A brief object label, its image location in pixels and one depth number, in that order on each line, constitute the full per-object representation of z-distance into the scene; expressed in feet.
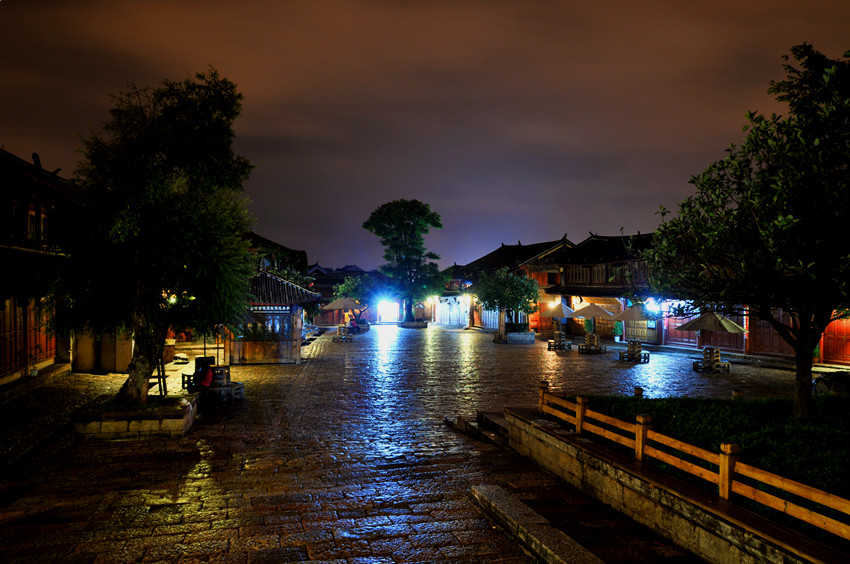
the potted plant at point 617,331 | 98.19
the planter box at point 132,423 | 30.19
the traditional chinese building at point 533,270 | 123.95
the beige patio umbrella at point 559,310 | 101.16
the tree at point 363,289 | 135.44
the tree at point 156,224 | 31.68
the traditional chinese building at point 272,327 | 62.44
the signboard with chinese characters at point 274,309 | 62.75
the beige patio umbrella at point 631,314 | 71.90
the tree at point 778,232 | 21.35
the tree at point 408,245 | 134.41
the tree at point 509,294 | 98.27
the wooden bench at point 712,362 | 59.36
